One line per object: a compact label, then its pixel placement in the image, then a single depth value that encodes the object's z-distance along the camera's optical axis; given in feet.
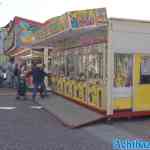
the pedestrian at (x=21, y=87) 30.98
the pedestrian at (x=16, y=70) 37.31
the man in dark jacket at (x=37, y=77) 30.49
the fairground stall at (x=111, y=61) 20.40
